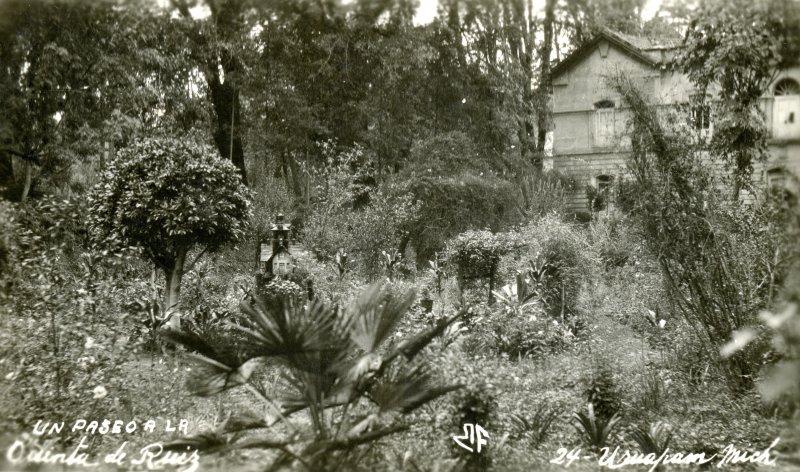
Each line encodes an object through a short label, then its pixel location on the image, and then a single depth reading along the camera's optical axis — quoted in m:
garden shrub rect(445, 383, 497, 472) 4.74
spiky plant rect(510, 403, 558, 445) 5.60
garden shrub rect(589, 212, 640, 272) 13.56
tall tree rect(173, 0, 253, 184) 14.64
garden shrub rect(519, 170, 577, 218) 18.30
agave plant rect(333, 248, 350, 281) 12.42
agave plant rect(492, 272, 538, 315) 9.61
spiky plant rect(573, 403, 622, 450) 5.36
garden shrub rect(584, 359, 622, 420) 5.92
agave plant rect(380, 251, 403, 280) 13.15
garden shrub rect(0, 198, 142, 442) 5.64
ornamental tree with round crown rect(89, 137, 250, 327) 9.71
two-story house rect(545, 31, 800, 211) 20.20
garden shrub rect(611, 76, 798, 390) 7.07
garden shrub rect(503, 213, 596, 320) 11.46
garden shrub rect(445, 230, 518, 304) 12.38
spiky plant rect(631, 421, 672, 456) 5.13
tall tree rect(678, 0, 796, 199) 7.32
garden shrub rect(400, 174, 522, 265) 17.97
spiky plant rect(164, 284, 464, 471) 4.16
